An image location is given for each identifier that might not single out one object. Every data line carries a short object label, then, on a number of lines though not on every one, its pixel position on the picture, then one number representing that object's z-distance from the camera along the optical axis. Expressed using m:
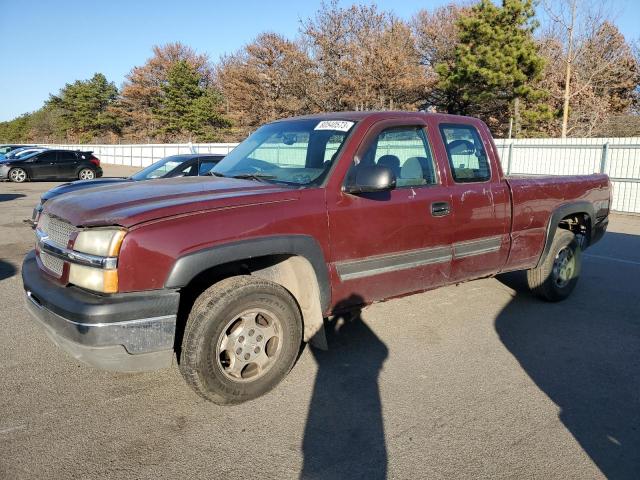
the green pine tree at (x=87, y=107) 62.00
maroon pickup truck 2.79
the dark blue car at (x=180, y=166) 9.38
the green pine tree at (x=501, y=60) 26.12
